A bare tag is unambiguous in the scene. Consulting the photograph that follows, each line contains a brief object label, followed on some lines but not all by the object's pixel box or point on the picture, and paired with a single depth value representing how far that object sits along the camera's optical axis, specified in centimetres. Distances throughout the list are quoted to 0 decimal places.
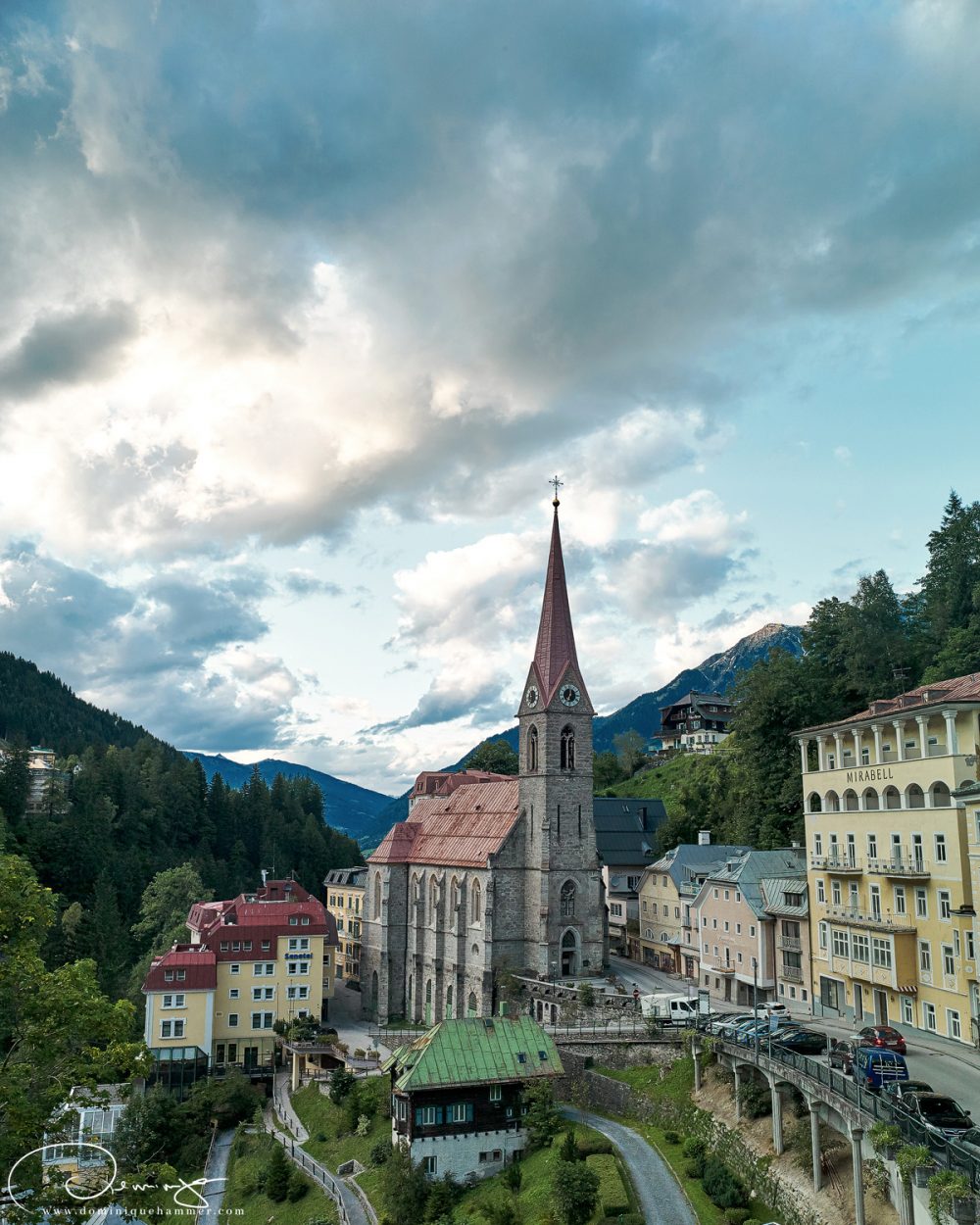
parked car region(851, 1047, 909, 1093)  2909
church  6309
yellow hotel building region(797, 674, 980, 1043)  3800
